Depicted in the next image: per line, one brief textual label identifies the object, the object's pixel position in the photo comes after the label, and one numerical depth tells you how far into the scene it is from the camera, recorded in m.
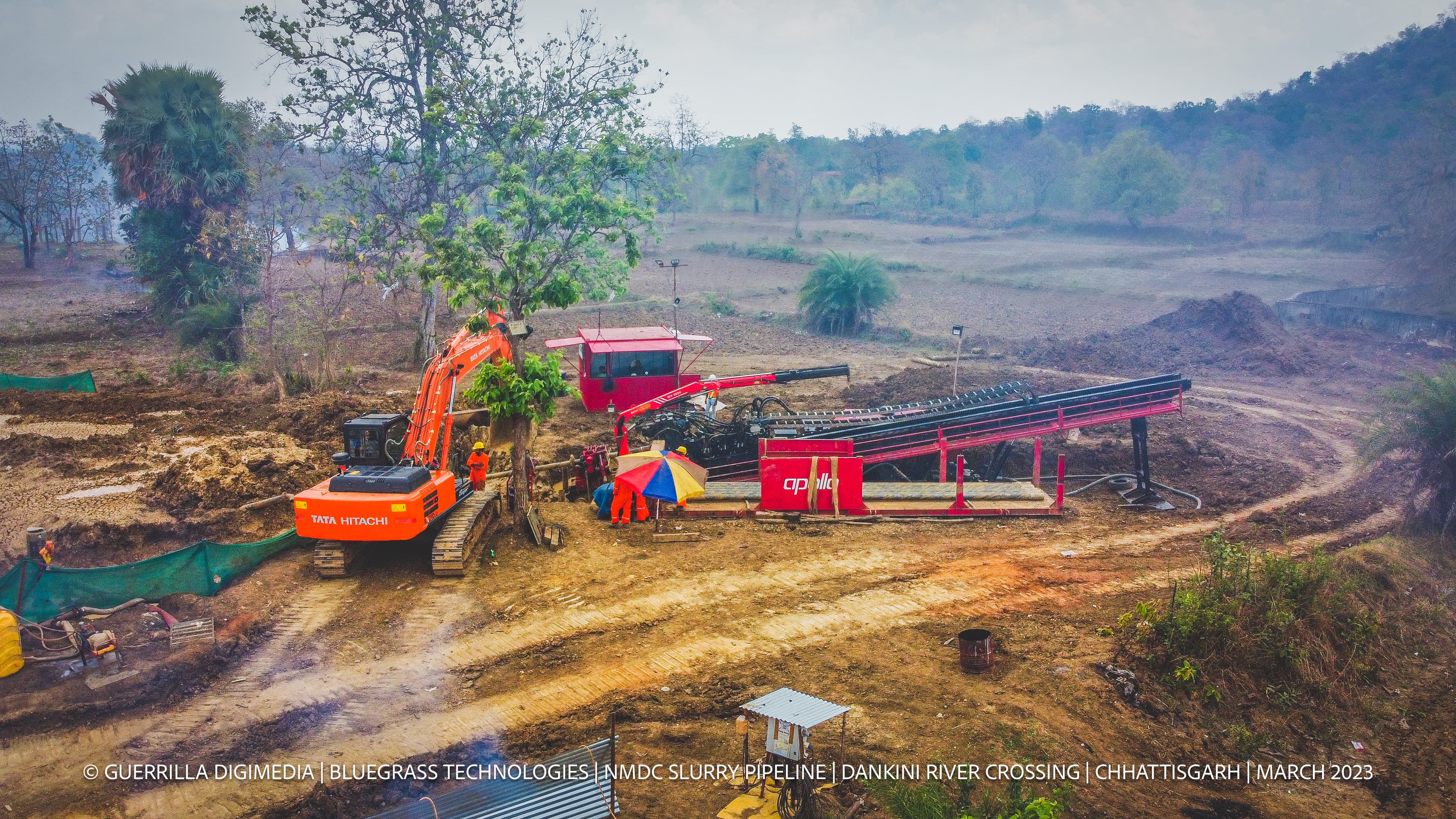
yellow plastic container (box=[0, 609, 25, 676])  9.62
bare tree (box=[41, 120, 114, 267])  49.50
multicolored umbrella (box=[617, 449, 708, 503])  14.08
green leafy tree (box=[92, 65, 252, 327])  29.50
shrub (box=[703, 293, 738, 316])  38.66
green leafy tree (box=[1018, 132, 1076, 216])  68.12
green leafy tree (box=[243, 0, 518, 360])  24.44
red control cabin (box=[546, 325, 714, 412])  21.00
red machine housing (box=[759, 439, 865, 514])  15.50
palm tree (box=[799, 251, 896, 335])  35.25
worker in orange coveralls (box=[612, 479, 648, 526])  15.03
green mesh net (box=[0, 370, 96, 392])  21.91
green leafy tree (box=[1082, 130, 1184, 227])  55.03
